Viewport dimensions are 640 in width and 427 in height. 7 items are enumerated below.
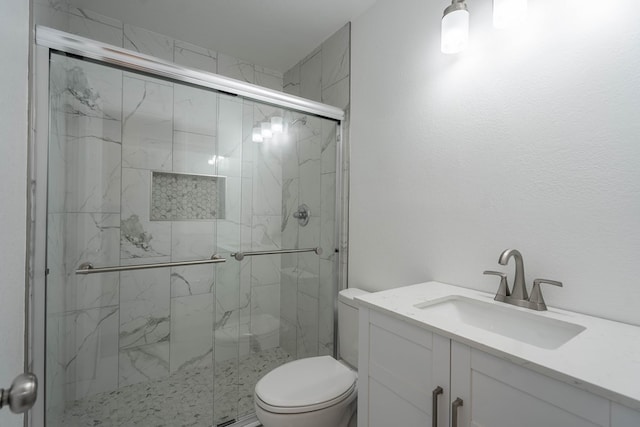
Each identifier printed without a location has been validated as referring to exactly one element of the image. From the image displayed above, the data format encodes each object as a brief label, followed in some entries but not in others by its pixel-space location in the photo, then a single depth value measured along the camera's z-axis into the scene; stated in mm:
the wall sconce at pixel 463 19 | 998
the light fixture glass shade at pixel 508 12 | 993
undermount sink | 858
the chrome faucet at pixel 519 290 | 943
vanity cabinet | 563
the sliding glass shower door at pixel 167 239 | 1384
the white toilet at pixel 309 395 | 1171
